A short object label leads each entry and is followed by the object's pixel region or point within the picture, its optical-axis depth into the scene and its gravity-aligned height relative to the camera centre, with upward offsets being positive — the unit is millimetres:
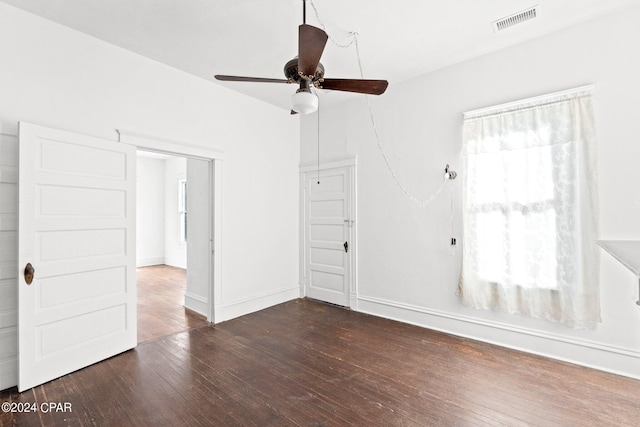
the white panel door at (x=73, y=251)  2369 -305
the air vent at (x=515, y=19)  2568 +1725
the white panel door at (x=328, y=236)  4488 -331
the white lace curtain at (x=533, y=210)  2688 +31
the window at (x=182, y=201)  8023 +401
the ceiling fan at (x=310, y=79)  1717 +953
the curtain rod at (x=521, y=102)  2719 +1107
